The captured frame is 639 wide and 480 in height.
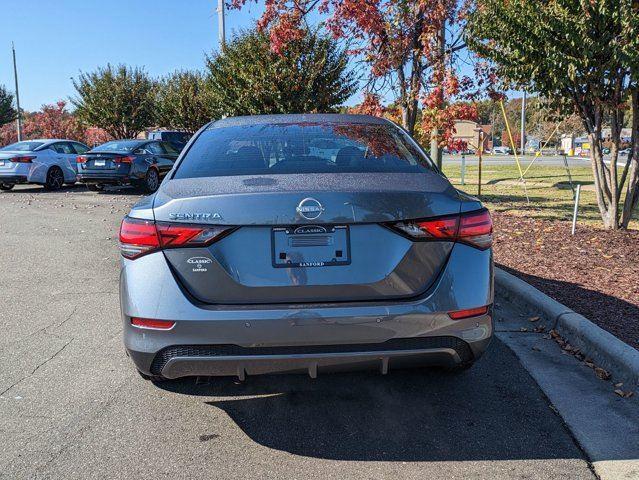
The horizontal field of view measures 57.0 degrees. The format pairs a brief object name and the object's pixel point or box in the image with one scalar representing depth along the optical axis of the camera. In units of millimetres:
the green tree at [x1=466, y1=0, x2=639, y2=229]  6730
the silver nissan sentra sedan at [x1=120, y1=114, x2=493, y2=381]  2793
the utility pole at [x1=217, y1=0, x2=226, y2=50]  21103
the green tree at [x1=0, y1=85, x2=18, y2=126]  44812
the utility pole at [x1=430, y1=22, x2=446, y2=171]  9543
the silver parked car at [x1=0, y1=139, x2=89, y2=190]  17297
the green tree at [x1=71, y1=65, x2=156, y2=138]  27094
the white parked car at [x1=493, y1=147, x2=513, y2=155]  84450
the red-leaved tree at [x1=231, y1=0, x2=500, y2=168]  9250
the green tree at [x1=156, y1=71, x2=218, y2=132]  25766
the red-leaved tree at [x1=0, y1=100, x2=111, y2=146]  45156
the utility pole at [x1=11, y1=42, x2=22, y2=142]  41094
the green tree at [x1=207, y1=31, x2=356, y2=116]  16281
